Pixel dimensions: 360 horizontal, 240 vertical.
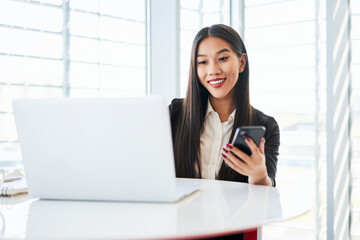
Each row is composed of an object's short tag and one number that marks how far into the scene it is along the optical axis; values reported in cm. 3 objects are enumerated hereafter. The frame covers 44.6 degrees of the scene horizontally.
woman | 200
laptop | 109
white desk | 91
